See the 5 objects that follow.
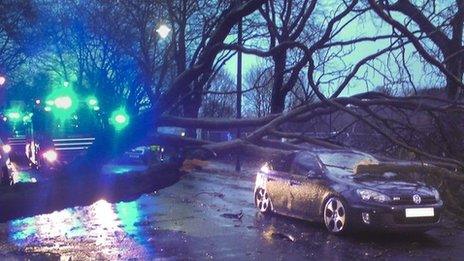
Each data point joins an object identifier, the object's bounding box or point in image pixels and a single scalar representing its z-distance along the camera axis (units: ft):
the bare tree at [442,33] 34.94
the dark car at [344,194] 29.91
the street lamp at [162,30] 64.77
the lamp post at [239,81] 72.93
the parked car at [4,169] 48.14
